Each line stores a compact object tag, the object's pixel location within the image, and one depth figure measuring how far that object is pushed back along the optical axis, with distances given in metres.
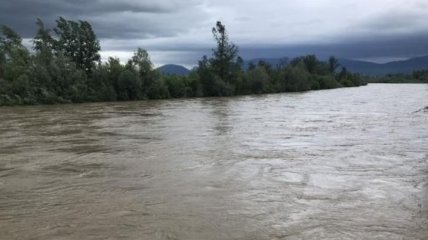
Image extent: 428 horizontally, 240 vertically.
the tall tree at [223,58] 74.31
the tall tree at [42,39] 65.38
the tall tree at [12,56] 57.59
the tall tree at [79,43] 64.75
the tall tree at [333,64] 127.94
